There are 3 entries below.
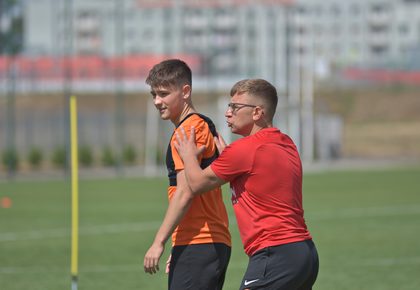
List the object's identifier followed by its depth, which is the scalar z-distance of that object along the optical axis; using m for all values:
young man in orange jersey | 11.82
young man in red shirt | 11.41
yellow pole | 17.23
